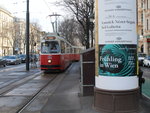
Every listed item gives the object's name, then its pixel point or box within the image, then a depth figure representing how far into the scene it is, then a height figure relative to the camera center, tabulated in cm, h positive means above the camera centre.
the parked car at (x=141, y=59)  3505 -94
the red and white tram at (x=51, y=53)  2136 -5
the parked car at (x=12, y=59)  4191 -107
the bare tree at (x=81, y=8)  2319 +412
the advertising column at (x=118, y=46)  726 +18
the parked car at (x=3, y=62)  3444 -125
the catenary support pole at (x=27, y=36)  2569 +158
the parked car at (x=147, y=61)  3219 -116
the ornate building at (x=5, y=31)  8024 +663
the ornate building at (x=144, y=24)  4975 +560
